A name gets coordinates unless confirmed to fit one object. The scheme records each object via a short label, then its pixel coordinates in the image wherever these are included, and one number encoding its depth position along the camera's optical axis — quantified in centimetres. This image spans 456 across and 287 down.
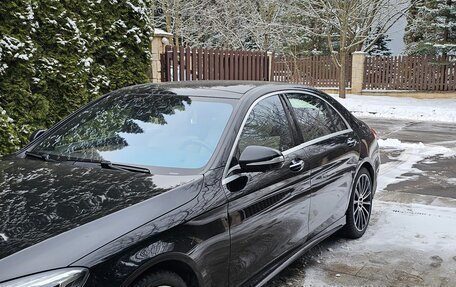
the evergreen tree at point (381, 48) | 2950
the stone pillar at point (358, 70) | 2111
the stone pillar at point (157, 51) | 853
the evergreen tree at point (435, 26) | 1952
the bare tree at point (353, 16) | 1902
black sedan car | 197
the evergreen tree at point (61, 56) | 571
